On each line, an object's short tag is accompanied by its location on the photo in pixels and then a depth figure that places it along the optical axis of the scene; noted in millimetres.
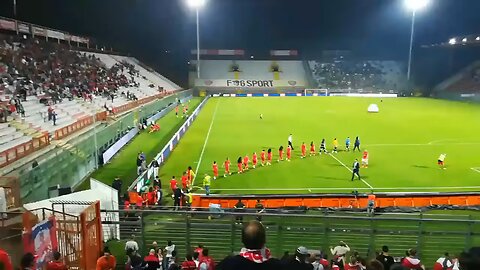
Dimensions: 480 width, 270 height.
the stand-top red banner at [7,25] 37344
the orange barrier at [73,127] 23394
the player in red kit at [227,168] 25089
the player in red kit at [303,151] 29317
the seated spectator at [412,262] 8342
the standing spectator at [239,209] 12926
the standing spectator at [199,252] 9641
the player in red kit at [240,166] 25252
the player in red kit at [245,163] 26238
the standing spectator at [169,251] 10492
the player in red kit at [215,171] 24353
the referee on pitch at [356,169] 23709
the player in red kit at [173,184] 19906
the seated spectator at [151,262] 9344
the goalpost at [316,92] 91500
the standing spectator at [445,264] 8640
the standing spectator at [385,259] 8594
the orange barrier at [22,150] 16797
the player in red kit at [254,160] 27000
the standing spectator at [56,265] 7254
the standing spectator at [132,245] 10668
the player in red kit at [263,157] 27453
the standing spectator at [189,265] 9078
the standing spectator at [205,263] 8625
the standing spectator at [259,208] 14598
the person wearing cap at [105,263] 8602
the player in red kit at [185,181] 20969
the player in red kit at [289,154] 28859
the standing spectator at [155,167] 23178
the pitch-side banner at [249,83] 95125
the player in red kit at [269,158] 27925
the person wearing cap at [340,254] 9805
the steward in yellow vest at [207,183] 20969
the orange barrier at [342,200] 18969
